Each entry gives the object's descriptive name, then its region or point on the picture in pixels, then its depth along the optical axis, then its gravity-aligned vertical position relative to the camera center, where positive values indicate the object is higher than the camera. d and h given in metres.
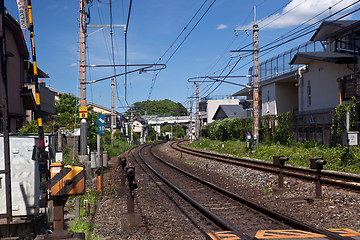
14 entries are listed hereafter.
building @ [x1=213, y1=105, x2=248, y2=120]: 60.22 +1.58
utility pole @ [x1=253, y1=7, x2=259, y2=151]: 24.59 +2.84
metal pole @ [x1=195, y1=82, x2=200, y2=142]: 46.81 +1.16
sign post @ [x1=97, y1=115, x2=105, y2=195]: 14.83 -0.03
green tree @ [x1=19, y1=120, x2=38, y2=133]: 19.75 -0.19
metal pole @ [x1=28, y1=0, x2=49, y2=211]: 7.45 -0.81
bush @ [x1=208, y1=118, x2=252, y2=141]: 37.60 -0.92
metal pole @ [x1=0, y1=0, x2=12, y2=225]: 6.71 +0.15
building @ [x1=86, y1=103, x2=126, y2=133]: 85.46 +3.47
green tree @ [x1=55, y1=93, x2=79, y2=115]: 58.81 +3.35
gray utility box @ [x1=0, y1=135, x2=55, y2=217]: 7.47 -1.06
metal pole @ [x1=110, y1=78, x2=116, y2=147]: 40.84 +2.18
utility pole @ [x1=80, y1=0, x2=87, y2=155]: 17.97 +2.86
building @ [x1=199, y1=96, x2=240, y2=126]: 82.19 +3.61
